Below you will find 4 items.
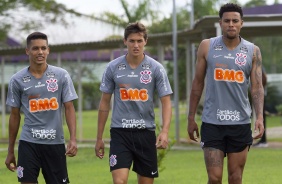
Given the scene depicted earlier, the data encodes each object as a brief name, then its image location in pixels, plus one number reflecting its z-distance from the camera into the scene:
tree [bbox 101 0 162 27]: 92.44
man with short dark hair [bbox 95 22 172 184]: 19.44
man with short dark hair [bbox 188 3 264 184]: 19.33
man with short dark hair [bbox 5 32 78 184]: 19.39
